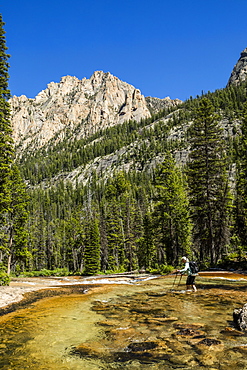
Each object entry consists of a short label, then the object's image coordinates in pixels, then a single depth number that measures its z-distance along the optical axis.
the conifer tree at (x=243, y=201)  24.97
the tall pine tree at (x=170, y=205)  30.48
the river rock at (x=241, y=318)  6.26
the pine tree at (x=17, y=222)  33.06
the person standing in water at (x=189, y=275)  12.78
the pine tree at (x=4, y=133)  19.64
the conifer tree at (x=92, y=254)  45.44
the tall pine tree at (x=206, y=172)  25.98
